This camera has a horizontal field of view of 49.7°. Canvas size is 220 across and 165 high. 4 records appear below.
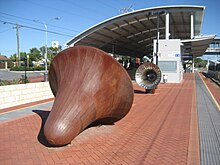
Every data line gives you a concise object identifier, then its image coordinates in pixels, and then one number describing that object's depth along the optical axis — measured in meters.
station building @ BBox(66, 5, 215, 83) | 26.38
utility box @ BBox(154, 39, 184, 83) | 26.03
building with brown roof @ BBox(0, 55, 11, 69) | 54.11
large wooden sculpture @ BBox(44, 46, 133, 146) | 5.18
